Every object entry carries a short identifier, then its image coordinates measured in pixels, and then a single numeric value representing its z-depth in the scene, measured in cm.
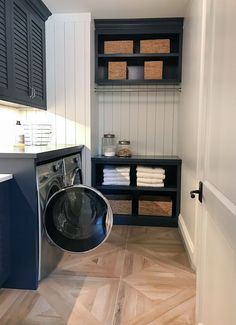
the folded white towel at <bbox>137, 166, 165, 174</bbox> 327
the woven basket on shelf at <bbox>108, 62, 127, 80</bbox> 329
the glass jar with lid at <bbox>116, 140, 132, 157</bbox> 344
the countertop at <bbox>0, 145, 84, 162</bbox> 188
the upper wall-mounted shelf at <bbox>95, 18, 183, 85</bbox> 319
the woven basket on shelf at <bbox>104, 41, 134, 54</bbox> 323
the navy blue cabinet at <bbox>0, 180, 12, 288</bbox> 184
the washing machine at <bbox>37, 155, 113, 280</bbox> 205
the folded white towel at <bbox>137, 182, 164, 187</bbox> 326
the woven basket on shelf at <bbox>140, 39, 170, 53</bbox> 320
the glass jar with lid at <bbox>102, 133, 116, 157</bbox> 347
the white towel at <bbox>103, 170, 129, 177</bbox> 332
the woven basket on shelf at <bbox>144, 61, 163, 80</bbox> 327
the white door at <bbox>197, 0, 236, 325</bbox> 88
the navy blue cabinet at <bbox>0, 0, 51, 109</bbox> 221
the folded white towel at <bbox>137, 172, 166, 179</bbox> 326
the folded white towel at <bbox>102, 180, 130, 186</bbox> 332
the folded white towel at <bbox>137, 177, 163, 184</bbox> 326
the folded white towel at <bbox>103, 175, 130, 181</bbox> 332
